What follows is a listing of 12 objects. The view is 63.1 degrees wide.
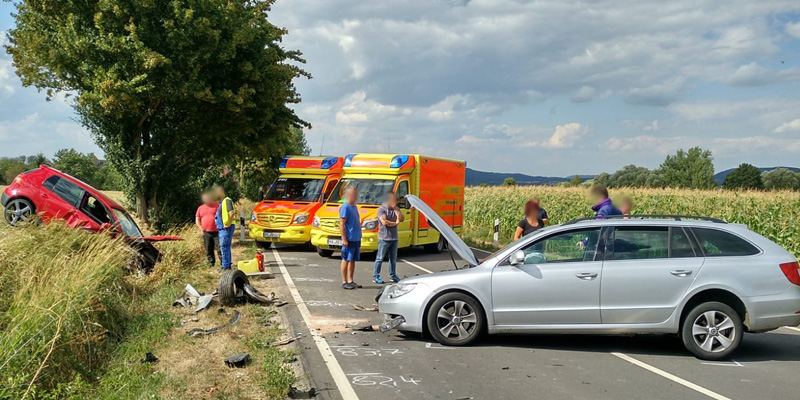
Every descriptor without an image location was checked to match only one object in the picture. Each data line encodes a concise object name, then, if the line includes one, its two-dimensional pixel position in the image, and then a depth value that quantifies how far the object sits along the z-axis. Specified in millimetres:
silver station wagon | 7242
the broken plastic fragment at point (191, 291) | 10297
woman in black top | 11562
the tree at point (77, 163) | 59959
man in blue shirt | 11836
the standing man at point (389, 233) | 12334
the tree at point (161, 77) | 18922
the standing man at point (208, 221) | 14102
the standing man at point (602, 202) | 10888
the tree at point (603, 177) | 48956
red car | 13180
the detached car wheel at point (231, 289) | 9820
